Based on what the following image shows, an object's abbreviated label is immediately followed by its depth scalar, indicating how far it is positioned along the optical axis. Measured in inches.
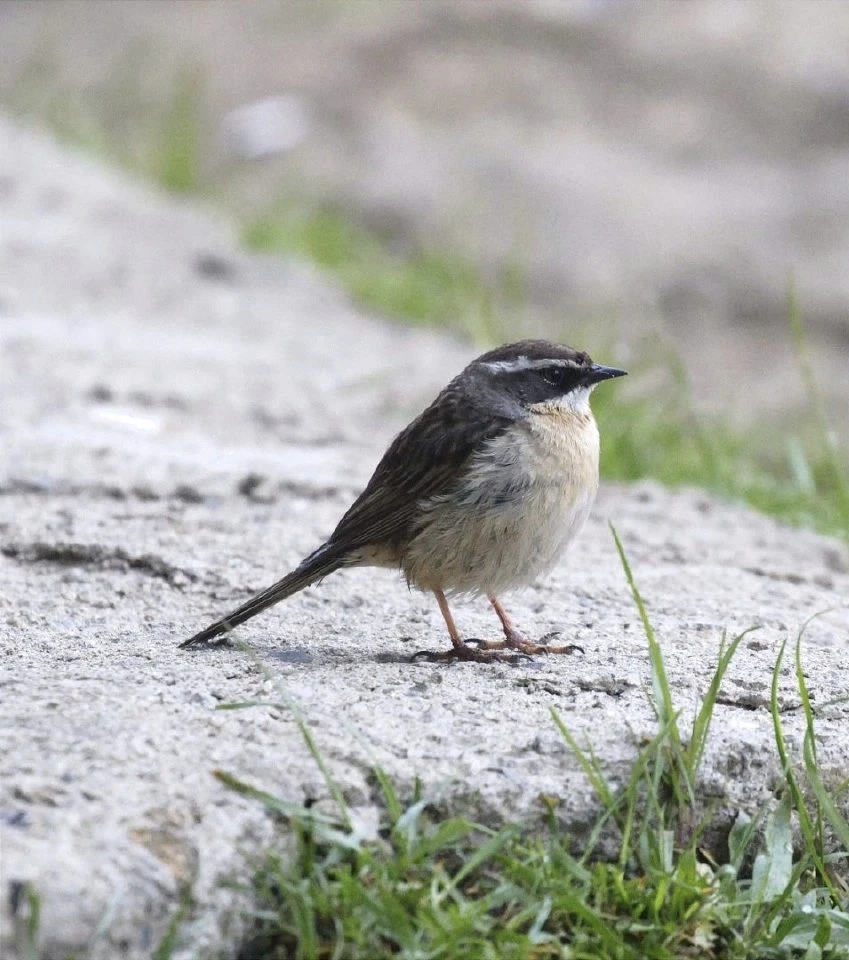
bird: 349.1
